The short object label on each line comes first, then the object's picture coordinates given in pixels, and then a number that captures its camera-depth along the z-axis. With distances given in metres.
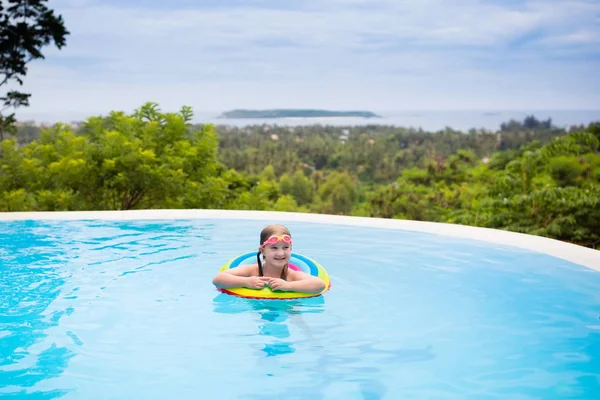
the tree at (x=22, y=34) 12.34
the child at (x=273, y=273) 4.22
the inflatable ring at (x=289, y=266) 4.25
